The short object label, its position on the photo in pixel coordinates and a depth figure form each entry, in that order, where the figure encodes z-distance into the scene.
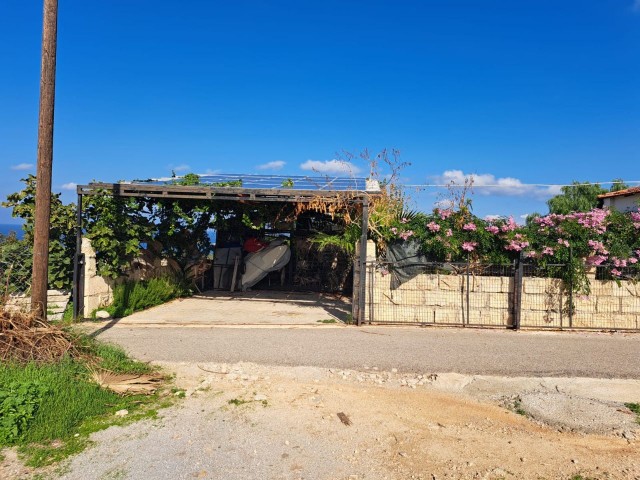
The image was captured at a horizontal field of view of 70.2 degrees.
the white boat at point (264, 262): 15.80
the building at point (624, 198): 15.47
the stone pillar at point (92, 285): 10.31
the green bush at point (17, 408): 4.19
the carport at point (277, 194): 10.08
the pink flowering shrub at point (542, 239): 9.70
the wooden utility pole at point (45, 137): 7.00
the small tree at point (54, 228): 10.27
